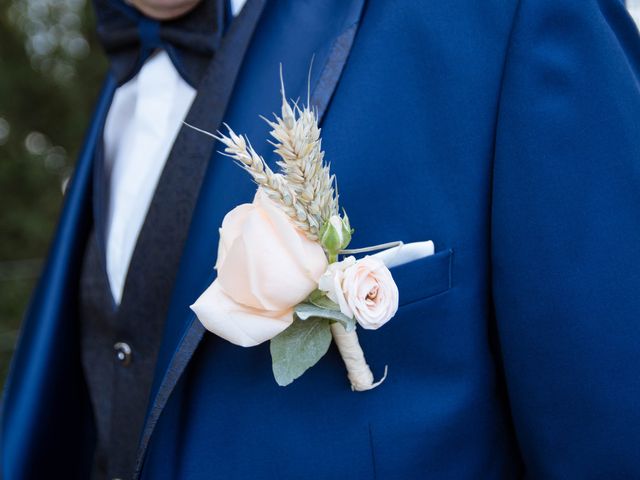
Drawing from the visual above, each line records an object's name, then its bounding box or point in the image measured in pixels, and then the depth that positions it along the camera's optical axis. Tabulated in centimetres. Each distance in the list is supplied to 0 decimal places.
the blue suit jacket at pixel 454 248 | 97
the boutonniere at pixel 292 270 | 83
